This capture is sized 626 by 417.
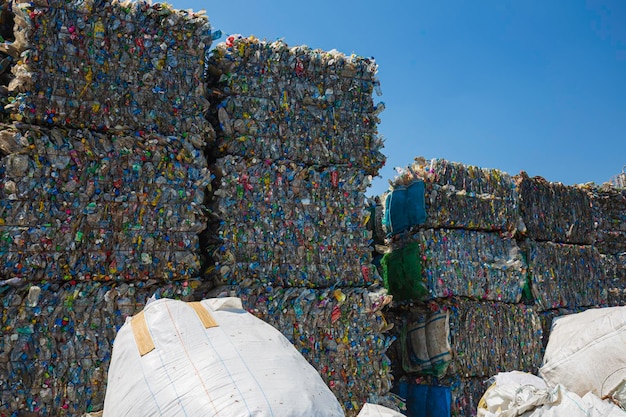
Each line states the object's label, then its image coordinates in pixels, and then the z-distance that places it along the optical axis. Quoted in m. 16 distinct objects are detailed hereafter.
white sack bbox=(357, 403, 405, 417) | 3.44
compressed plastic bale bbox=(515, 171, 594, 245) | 6.21
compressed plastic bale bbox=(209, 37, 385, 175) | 4.32
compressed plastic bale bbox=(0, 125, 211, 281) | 3.53
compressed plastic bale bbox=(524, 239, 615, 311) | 6.06
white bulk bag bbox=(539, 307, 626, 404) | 3.88
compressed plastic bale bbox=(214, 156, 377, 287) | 4.18
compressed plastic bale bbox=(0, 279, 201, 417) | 3.43
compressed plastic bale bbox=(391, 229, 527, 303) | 5.38
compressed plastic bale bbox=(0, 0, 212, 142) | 3.62
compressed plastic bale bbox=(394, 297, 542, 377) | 5.38
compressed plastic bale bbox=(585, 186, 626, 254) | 6.88
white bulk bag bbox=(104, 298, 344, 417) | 2.48
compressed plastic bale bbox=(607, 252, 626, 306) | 6.73
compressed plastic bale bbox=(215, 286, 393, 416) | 4.25
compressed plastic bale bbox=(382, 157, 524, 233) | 5.56
